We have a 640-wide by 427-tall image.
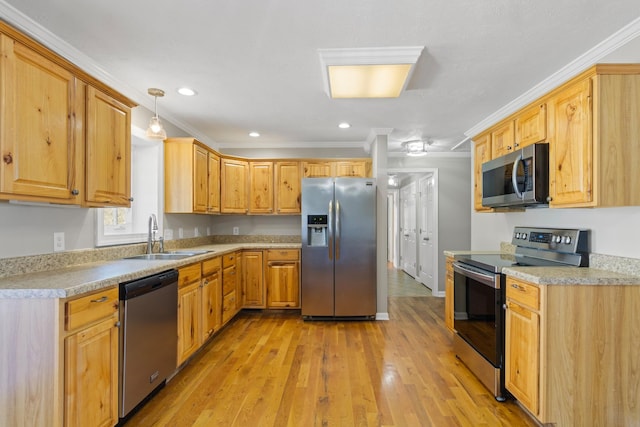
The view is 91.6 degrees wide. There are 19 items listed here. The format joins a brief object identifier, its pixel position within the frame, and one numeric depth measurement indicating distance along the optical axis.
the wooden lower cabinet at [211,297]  2.88
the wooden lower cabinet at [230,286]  3.39
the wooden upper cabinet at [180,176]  3.34
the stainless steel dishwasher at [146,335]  1.80
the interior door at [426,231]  5.34
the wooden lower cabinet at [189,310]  2.45
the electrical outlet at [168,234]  3.31
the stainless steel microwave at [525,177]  2.26
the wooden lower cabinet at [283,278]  4.02
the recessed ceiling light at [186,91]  2.73
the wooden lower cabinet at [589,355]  1.76
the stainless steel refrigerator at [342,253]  3.79
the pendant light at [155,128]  2.55
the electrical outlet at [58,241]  2.04
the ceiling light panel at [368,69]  2.10
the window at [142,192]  2.95
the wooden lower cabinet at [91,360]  1.45
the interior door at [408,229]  6.53
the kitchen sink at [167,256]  2.83
